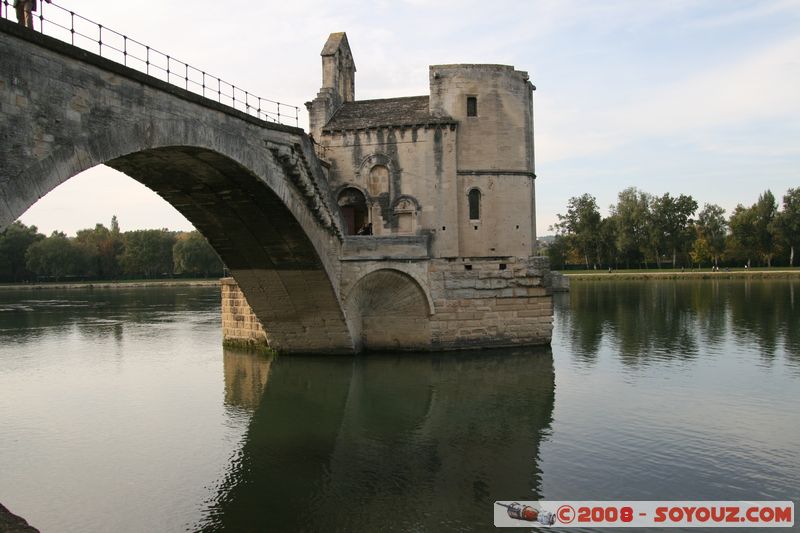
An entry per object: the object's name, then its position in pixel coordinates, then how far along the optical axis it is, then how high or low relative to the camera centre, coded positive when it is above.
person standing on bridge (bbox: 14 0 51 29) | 11.73 +4.36
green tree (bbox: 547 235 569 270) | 93.12 +1.25
